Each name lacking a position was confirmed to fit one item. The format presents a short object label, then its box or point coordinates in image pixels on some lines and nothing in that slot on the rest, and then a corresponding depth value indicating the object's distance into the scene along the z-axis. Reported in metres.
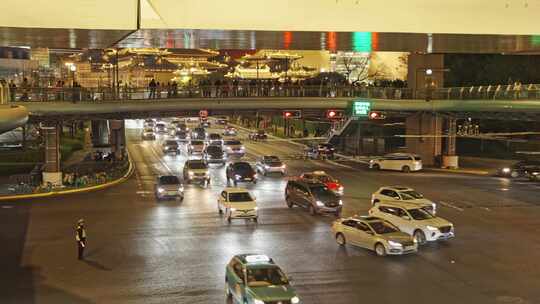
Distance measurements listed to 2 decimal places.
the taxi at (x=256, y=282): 14.88
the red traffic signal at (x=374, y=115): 47.72
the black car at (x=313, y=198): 28.11
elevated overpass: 40.31
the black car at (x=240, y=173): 38.66
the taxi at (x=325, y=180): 33.66
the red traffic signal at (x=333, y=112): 49.02
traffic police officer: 20.27
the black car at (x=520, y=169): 40.31
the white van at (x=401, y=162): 45.84
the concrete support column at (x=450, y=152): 48.94
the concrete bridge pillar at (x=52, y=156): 38.84
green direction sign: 44.94
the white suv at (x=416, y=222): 22.87
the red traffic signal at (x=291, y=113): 48.88
